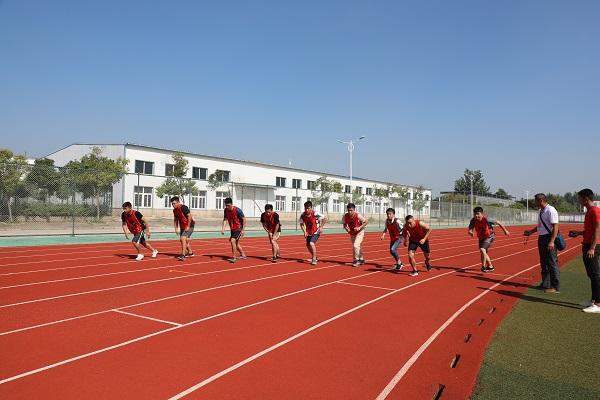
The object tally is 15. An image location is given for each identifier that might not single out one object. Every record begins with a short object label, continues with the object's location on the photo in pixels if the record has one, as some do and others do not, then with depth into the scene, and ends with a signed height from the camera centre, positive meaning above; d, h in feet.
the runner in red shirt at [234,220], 39.63 -1.17
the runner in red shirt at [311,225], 40.24 -1.64
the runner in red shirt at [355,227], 39.04 -1.70
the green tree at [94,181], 64.64 +4.11
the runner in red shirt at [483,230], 36.65 -1.81
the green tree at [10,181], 58.39 +3.46
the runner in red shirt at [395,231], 36.37 -1.92
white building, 93.04 +9.74
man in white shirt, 27.27 -2.18
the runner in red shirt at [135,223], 39.81 -1.51
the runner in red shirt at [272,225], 41.09 -1.66
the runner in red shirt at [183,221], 40.42 -1.33
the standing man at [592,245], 22.17 -1.86
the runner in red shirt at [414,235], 34.24 -2.15
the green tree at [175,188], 84.31 +3.62
